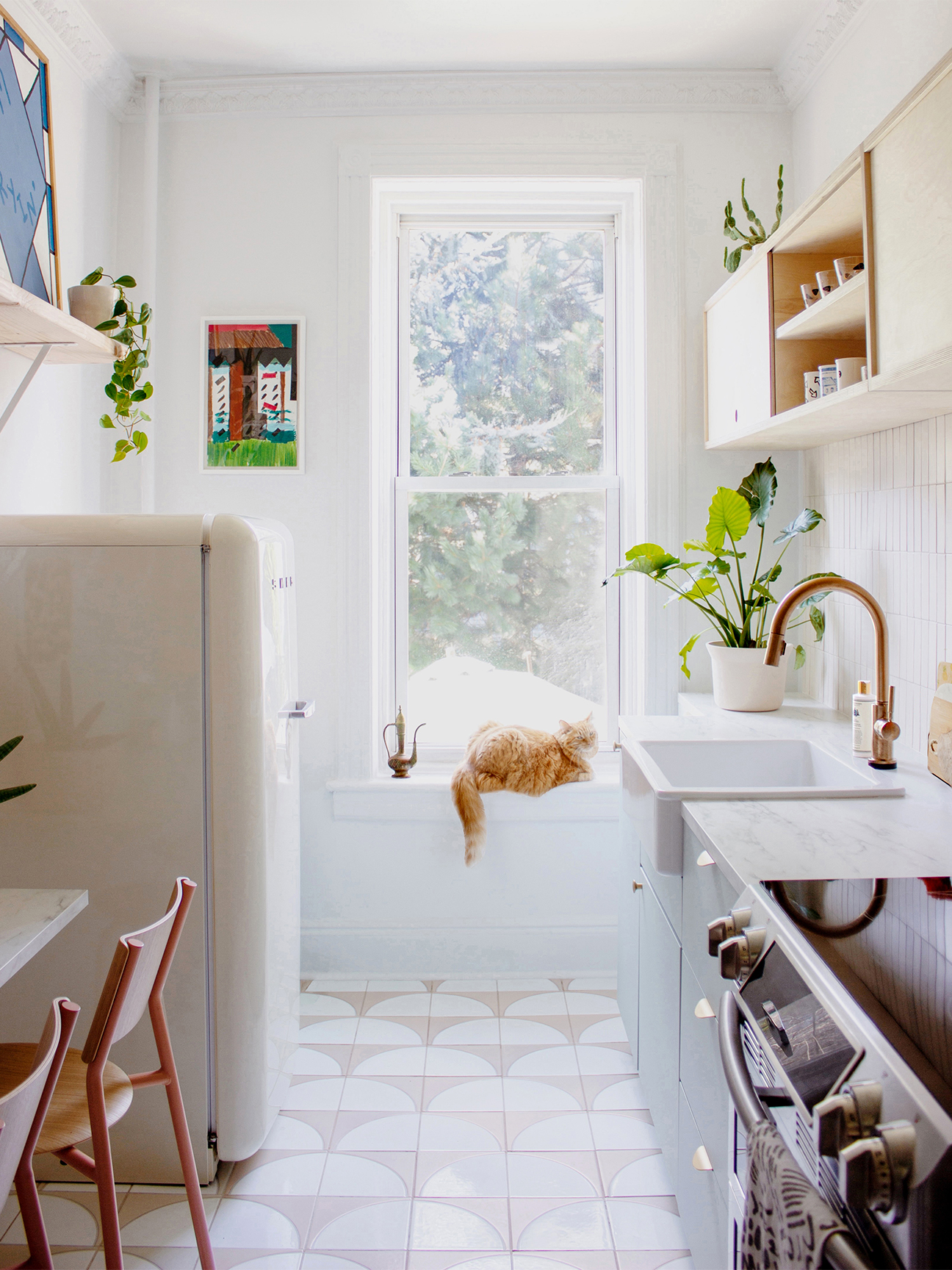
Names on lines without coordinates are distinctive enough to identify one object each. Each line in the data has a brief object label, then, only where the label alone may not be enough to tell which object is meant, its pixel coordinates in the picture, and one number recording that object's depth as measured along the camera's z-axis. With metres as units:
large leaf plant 2.34
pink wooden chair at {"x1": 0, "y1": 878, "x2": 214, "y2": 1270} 1.31
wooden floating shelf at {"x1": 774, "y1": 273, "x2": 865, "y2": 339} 1.68
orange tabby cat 2.73
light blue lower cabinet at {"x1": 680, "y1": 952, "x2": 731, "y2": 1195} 1.33
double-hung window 2.97
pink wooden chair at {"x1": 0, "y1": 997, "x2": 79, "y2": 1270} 0.98
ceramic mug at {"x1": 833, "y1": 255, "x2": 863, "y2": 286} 1.85
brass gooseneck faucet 1.76
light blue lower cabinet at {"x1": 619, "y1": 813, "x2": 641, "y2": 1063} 2.17
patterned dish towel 0.78
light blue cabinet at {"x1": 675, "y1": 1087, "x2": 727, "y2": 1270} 1.36
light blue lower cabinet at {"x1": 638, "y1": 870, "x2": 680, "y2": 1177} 1.70
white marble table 1.33
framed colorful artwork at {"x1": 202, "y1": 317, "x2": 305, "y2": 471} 2.78
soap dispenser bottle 1.89
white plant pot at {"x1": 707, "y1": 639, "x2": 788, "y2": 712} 2.39
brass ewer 2.82
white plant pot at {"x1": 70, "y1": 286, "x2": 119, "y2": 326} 2.23
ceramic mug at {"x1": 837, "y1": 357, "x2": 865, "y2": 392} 1.79
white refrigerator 1.81
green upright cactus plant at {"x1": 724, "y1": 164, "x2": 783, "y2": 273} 2.40
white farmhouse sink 1.65
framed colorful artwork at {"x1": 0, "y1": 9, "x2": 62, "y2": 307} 1.97
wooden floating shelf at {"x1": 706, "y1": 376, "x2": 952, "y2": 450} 1.64
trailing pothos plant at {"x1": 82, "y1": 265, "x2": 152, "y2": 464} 2.26
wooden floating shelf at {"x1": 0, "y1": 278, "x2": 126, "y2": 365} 1.73
